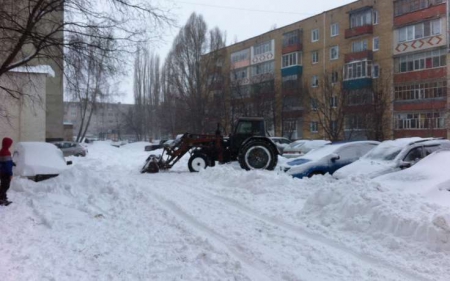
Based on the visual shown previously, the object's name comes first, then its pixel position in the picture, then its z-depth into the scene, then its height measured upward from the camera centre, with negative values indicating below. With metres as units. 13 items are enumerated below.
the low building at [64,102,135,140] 109.28 +4.89
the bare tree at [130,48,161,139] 65.76 +8.06
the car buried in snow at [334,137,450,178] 10.90 -0.41
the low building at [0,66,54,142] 16.89 +1.43
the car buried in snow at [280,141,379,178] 13.70 -0.55
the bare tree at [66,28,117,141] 10.60 +2.10
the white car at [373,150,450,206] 7.38 -0.73
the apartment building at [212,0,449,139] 37.78 +6.88
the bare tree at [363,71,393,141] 34.91 +2.37
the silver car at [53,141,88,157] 31.35 -0.43
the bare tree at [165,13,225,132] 45.53 +7.93
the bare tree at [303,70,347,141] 36.91 +3.74
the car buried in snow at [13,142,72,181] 12.06 -0.55
